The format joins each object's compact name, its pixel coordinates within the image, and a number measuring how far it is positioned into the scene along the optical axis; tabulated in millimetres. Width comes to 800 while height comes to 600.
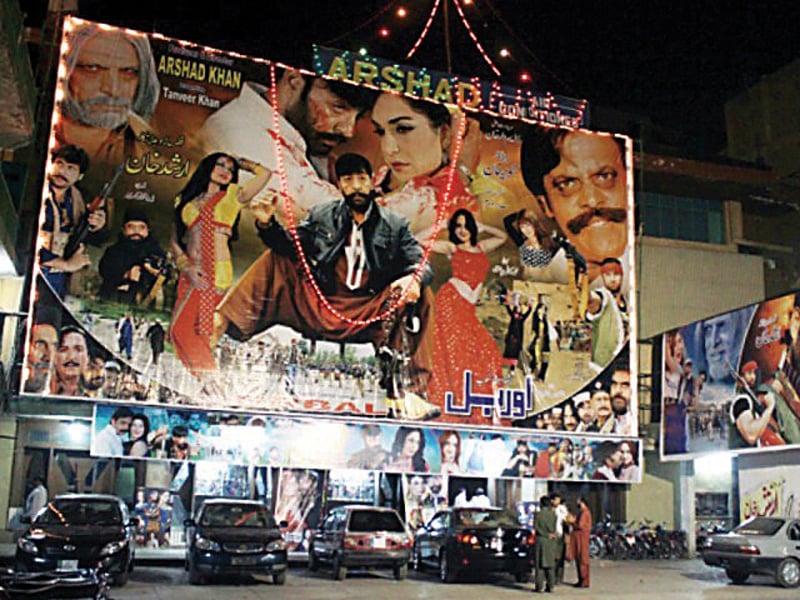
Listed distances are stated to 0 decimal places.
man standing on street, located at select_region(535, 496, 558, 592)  18031
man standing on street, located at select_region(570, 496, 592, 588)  19328
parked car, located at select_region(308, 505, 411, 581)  19297
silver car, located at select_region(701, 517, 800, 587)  19609
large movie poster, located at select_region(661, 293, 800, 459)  24000
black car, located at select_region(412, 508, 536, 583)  18922
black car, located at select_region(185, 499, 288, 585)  17406
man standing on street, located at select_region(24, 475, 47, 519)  23203
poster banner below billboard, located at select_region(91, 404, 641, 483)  23047
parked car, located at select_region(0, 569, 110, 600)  9414
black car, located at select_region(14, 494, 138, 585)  16328
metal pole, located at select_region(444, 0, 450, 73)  26578
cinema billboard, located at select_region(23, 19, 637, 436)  23359
